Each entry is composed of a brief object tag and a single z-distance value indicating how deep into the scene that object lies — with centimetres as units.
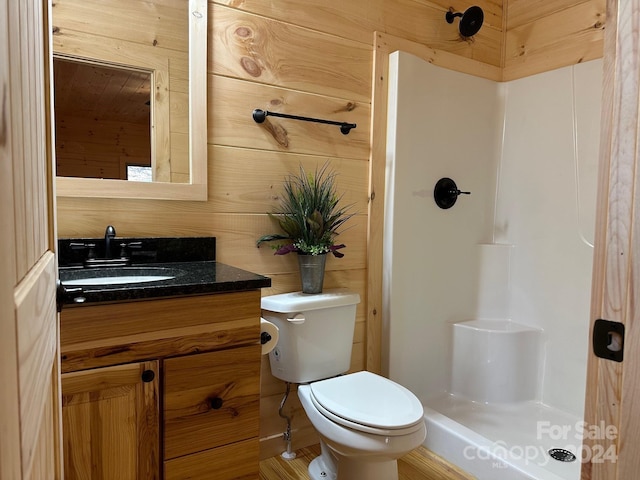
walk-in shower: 214
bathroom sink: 135
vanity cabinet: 106
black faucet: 150
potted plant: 180
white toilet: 139
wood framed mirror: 147
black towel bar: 180
